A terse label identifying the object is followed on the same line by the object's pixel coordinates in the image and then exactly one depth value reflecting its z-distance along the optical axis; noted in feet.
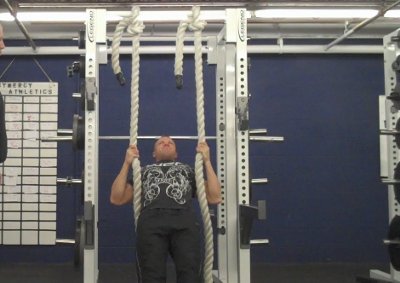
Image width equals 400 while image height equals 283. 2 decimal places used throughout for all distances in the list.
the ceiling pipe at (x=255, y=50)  14.84
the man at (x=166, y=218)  8.32
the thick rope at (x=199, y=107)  8.29
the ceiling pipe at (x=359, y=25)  11.23
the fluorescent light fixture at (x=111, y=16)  11.78
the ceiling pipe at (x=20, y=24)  10.59
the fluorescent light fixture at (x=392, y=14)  12.11
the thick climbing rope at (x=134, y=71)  8.24
